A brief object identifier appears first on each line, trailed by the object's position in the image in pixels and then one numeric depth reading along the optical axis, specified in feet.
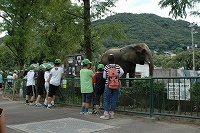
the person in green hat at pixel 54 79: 32.63
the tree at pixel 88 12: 38.27
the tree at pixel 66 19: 37.88
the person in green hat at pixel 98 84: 26.63
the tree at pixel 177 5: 30.02
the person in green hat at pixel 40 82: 35.73
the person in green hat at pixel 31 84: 37.75
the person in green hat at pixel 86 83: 27.37
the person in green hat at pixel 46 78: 34.66
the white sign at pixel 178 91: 23.11
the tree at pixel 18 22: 61.52
